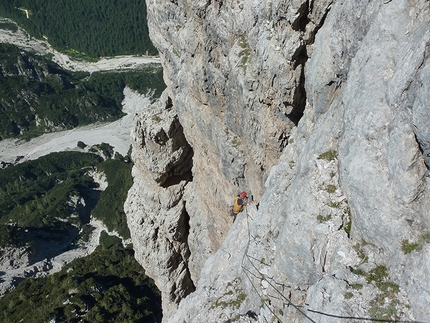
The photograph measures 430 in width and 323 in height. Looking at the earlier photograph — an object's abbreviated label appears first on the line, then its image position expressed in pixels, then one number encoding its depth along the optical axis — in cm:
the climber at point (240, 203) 2048
